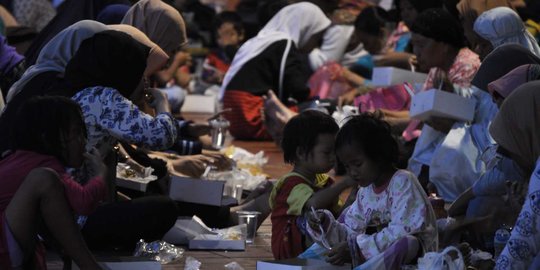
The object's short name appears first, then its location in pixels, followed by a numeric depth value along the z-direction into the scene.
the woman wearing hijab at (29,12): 20.11
